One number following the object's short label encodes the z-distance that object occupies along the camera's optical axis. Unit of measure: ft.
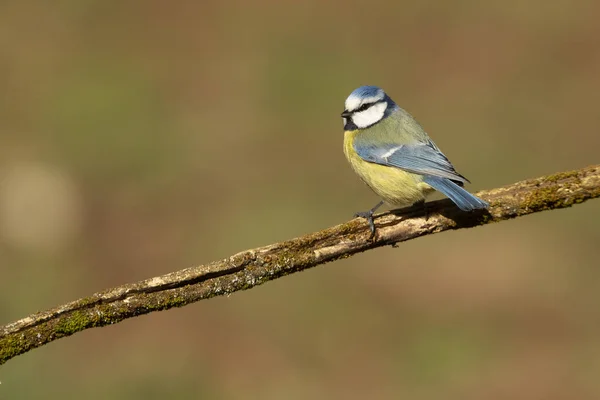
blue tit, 26.30
